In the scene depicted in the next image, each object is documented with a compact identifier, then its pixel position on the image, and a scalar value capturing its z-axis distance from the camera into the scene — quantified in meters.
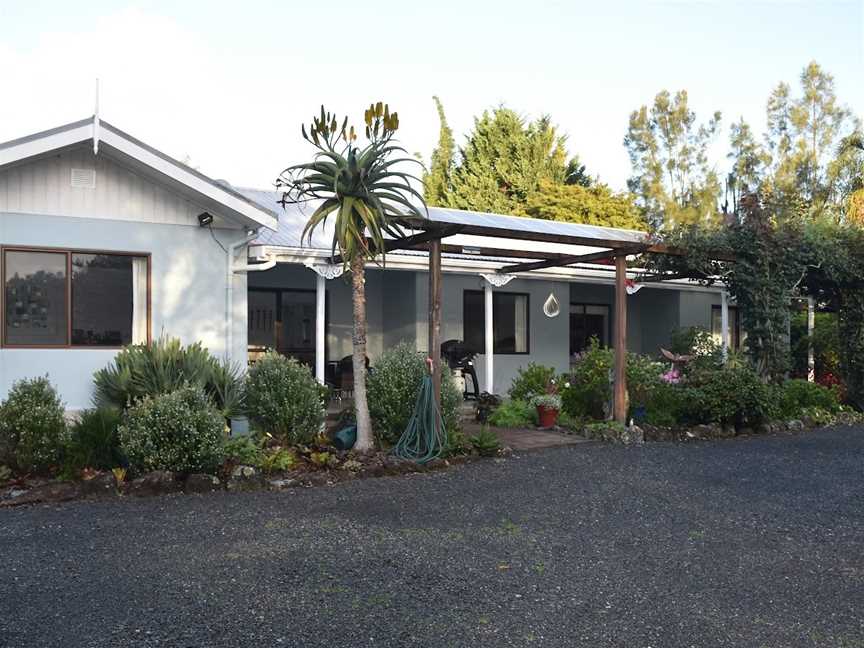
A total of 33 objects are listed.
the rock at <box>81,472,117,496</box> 7.86
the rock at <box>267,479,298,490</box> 8.40
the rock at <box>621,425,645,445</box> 11.57
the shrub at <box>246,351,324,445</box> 9.62
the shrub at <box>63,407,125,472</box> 8.41
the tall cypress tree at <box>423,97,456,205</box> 35.41
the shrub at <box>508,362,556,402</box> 13.59
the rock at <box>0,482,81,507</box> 7.65
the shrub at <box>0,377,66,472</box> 8.23
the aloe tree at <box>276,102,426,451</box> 9.33
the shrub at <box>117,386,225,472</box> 8.13
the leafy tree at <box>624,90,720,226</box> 36.78
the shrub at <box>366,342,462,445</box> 9.99
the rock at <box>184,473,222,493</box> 8.09
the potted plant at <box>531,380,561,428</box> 12.57
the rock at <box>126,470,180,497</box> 7.93
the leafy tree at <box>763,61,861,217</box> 34.94
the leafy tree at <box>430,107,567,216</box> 33.69
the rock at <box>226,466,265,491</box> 8.29
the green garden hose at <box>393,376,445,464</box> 9.61
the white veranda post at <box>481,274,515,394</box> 14.23
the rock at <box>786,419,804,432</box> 13.28
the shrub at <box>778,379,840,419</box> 14.19
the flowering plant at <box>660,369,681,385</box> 13.09
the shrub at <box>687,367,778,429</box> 12.38
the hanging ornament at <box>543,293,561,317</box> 17.22
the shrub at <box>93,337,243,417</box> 9.45
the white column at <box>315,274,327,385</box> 11.83
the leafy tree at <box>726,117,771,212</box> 36.59
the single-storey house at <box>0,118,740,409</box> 9.68
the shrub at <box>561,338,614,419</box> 12.67
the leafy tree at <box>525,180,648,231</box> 32.22
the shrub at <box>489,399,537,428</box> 12.89
